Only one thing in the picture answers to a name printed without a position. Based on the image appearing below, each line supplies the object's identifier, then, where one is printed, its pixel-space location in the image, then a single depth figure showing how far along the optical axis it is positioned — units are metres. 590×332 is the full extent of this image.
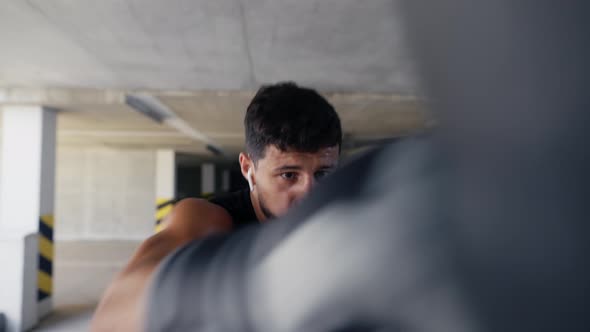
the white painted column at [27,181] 4.42
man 1.27
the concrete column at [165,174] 11.24
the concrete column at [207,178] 16.59
